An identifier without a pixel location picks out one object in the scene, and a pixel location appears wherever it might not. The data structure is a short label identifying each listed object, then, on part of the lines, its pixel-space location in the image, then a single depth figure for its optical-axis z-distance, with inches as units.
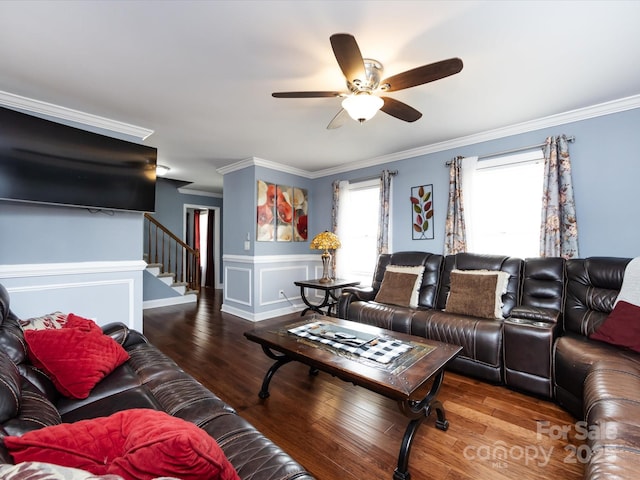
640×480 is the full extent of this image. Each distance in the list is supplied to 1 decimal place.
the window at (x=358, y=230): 179.0
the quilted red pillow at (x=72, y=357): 54.2
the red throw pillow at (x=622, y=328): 75.4
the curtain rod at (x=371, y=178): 165.9
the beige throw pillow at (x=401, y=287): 129.0
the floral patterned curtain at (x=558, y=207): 112.6
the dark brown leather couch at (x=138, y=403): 36.2
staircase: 221.0
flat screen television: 94.3
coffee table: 57.6
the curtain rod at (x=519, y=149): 114.9
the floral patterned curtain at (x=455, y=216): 137.9
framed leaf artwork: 152.8
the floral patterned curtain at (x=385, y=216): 166.2
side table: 159.8
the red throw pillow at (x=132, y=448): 23.2
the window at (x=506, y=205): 124.0
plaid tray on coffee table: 70.7
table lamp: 172.4
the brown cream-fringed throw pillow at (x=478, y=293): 107.4
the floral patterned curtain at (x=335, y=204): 191.3
